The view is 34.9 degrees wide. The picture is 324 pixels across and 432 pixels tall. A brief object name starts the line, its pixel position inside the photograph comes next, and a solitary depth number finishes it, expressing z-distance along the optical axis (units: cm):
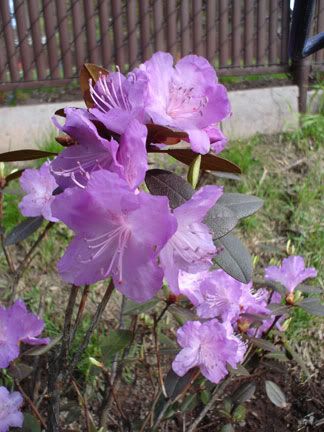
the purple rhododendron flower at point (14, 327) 26
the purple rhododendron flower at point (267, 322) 32
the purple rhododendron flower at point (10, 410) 26
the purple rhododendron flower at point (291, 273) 31
